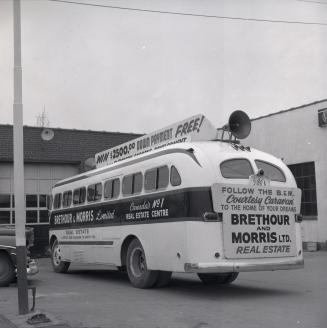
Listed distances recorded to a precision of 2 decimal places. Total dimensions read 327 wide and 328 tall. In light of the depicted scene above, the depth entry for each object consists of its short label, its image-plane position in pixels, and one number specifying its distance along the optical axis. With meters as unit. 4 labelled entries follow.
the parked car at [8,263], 13.12
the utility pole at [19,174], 8.95
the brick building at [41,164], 24.34
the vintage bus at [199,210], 10.53
